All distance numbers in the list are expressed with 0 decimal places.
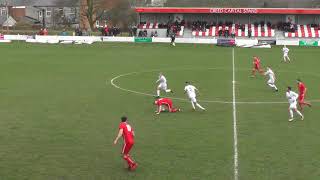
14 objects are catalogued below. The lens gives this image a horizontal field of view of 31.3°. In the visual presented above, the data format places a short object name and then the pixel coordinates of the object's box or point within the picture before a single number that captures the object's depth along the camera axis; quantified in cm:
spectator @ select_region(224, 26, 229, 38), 8176
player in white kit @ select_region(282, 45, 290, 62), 5384
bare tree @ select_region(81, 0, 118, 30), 10069
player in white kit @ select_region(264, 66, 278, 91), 3616
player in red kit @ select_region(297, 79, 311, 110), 2897
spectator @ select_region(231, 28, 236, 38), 8076
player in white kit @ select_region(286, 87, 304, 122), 2655
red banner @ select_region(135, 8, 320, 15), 8400
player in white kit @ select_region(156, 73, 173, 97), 3338
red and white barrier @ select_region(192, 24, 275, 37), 8356
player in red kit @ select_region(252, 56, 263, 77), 4294
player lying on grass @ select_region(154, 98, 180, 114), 2830
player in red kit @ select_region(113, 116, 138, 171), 1816
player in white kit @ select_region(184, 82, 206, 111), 2891
